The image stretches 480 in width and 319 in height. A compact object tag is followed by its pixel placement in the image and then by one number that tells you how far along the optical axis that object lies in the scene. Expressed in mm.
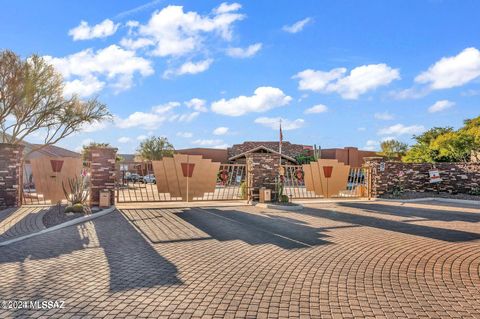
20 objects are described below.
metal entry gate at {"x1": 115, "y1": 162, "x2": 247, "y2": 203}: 15719
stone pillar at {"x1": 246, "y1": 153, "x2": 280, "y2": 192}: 16812
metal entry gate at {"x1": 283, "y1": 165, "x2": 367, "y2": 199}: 18734
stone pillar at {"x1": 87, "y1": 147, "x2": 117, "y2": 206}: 13875
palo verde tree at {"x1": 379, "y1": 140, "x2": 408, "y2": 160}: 56662
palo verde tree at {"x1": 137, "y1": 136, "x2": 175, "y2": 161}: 57325
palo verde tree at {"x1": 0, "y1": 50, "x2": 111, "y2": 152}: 26422
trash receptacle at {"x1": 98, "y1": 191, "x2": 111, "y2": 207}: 13720
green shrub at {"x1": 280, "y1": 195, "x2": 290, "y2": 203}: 16328
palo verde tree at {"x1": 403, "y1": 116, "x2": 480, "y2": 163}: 26812
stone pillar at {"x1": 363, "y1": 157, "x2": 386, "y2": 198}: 20094
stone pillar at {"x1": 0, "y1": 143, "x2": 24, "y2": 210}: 13297
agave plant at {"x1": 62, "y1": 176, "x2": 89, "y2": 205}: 12500
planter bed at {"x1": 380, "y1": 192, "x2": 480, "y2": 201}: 19875
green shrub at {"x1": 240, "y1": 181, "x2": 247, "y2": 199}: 18206
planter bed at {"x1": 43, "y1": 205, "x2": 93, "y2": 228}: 10399
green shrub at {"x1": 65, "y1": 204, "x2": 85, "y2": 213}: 11852
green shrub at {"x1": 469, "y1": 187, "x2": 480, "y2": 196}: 20608
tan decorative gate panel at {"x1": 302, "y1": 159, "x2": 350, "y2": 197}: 18766
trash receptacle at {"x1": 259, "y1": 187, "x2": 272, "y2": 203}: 16297
